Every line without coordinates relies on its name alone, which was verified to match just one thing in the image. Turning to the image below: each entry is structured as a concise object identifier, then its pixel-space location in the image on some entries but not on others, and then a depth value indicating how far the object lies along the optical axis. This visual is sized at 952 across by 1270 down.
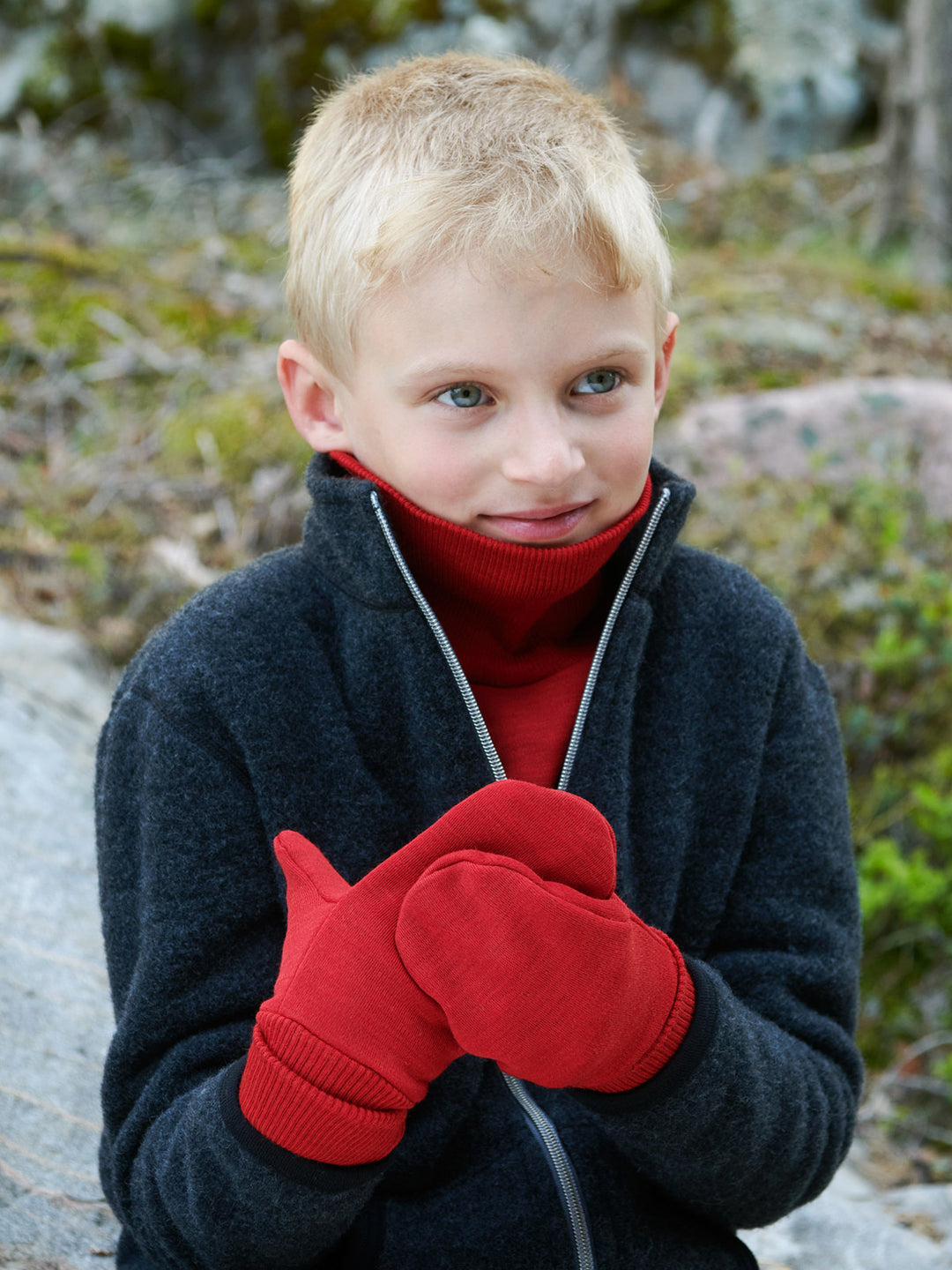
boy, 0.82
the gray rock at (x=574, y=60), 2.91
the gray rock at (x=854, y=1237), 1.08
